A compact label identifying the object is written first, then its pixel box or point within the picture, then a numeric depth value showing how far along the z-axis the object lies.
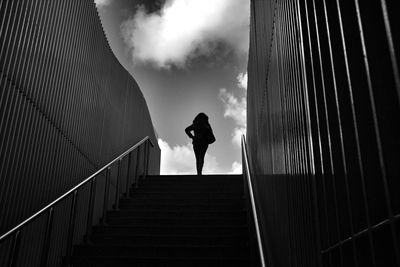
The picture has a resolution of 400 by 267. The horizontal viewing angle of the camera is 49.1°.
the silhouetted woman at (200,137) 9.91
